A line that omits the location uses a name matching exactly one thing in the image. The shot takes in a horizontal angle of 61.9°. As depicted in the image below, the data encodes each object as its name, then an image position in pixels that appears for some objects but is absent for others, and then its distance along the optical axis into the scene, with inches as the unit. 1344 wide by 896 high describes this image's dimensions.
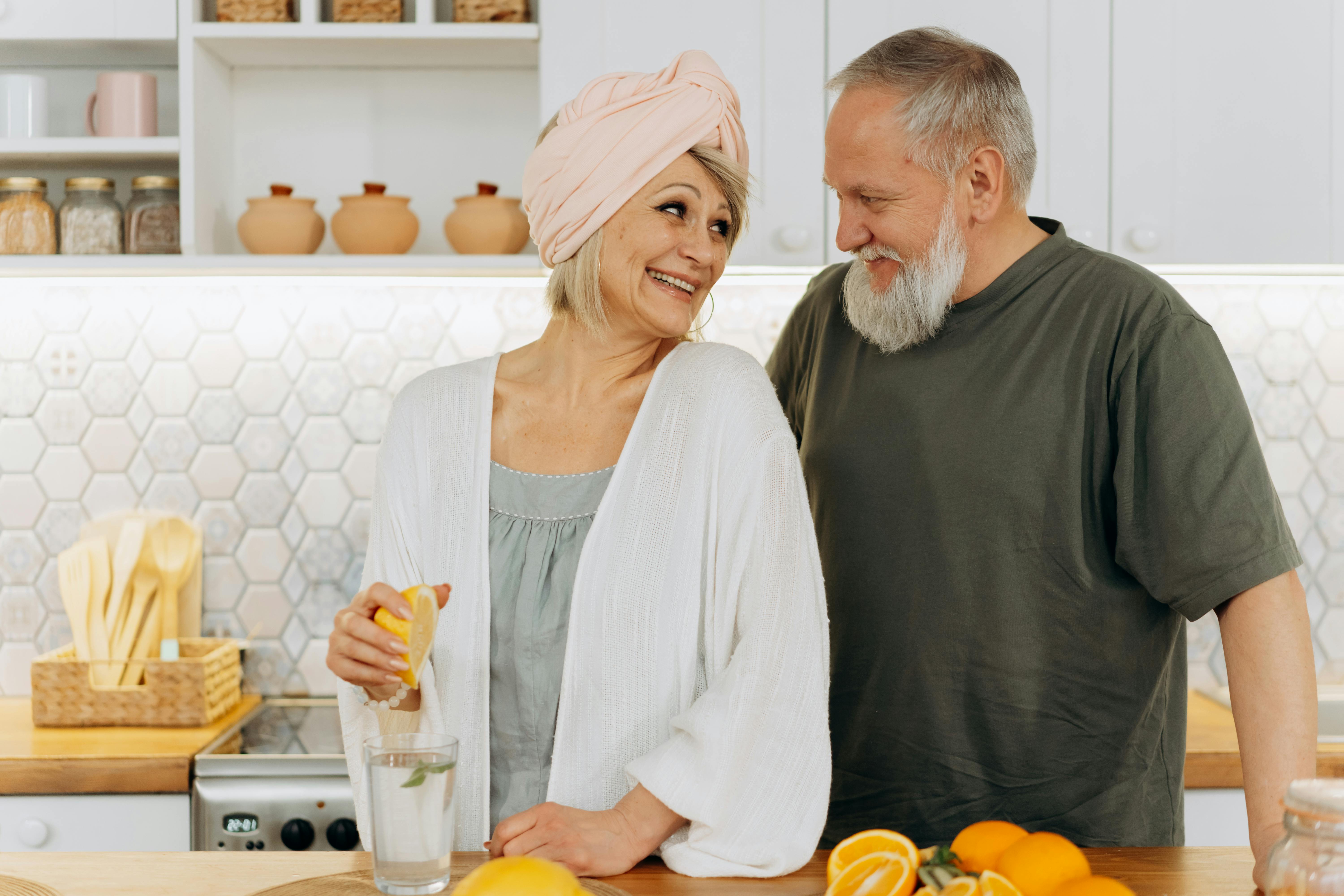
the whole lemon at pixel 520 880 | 26.9
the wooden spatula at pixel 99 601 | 83.1
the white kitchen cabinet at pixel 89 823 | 70.2
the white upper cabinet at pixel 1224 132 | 75.2
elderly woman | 39.4
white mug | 79.6
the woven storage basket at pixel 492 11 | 78.9
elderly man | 51.8
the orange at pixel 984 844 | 32.0
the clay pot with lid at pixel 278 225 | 80.0
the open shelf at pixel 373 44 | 78.4
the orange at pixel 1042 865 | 30.4
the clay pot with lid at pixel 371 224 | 80.4
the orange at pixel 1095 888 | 28.6
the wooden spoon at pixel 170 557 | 86.9
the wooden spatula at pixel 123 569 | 84.4
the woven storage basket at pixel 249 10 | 79.1
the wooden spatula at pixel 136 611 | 83.9
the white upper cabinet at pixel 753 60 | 75.3
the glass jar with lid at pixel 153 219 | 79.7
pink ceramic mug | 79.7
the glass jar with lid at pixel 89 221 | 79.6
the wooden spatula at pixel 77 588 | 83.8
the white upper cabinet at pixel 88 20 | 77.4
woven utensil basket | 77.8
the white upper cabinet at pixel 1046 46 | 75.1
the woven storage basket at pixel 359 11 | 80.0
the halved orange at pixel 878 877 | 30.8
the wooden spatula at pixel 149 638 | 84.7
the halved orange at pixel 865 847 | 31.8
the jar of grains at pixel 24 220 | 78.9
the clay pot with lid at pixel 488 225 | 80.4
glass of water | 31.9
